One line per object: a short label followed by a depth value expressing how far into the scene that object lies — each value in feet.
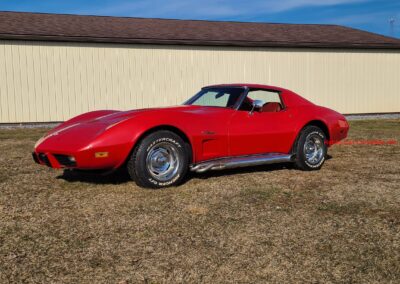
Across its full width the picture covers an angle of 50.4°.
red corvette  15.03
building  42.78
